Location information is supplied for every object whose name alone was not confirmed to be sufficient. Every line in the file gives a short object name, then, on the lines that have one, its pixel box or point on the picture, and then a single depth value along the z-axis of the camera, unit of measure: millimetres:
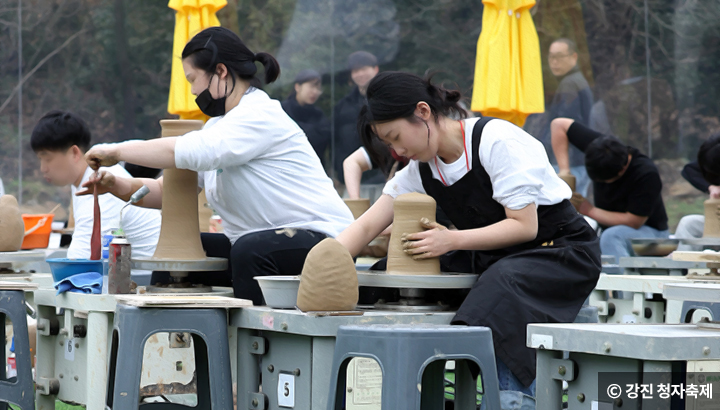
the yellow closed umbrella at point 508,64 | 11865
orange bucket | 9014
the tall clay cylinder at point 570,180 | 10197
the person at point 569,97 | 16338
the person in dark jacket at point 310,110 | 15862
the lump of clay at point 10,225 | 7354
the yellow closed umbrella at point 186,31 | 12649
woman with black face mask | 5556
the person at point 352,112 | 15285
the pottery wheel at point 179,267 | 5641
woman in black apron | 4757
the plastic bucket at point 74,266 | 5725
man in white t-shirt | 7485
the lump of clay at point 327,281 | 4549
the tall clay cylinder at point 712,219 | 8400
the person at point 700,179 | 8415
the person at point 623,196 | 11158
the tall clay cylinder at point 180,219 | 5760
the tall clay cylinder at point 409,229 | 5053
